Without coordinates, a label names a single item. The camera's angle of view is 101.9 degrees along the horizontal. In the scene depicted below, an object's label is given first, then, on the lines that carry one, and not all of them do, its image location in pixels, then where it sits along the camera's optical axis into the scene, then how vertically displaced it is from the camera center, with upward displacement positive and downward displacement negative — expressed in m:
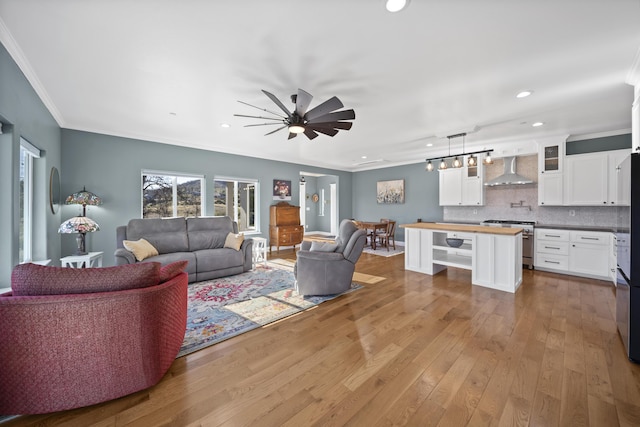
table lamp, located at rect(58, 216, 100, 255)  3.70 -0.19
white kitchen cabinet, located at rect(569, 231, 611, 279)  4.29 -0.70
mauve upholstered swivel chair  1.47 -0.79
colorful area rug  2.59 -1.16
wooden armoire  7.15 -0.37
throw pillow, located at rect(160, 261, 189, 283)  1.93 -0.45
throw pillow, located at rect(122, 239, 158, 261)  3.92 -0.54
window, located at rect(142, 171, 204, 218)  5.52 +0.41
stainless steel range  5.05 -0.58
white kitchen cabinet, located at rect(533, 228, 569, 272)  4.69 -0.70
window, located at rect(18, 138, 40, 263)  3.31 +0.16
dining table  7.25 -0.40
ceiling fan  2.71 +1.11
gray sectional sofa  4.21 -0.57
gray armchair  3.58 -0.77
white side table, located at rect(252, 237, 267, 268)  5.70 -0.85
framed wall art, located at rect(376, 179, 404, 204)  8.34 +0.70
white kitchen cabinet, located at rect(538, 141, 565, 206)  5.00 +0.76
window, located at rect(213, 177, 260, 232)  6.65 +0.33
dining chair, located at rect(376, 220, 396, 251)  7.24 -0.62
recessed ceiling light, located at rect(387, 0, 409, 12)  1.74 +1.42
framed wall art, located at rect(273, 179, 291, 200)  7.49 +0.69
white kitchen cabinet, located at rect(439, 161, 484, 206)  6.12 +0.64
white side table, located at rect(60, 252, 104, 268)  3.85 -0.71
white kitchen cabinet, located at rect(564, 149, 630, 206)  4.48 +0.61
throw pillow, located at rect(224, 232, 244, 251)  4.83 -0.53
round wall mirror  3.89 +0.36
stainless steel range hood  5.50 +0.76
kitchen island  3.85 -0.67
